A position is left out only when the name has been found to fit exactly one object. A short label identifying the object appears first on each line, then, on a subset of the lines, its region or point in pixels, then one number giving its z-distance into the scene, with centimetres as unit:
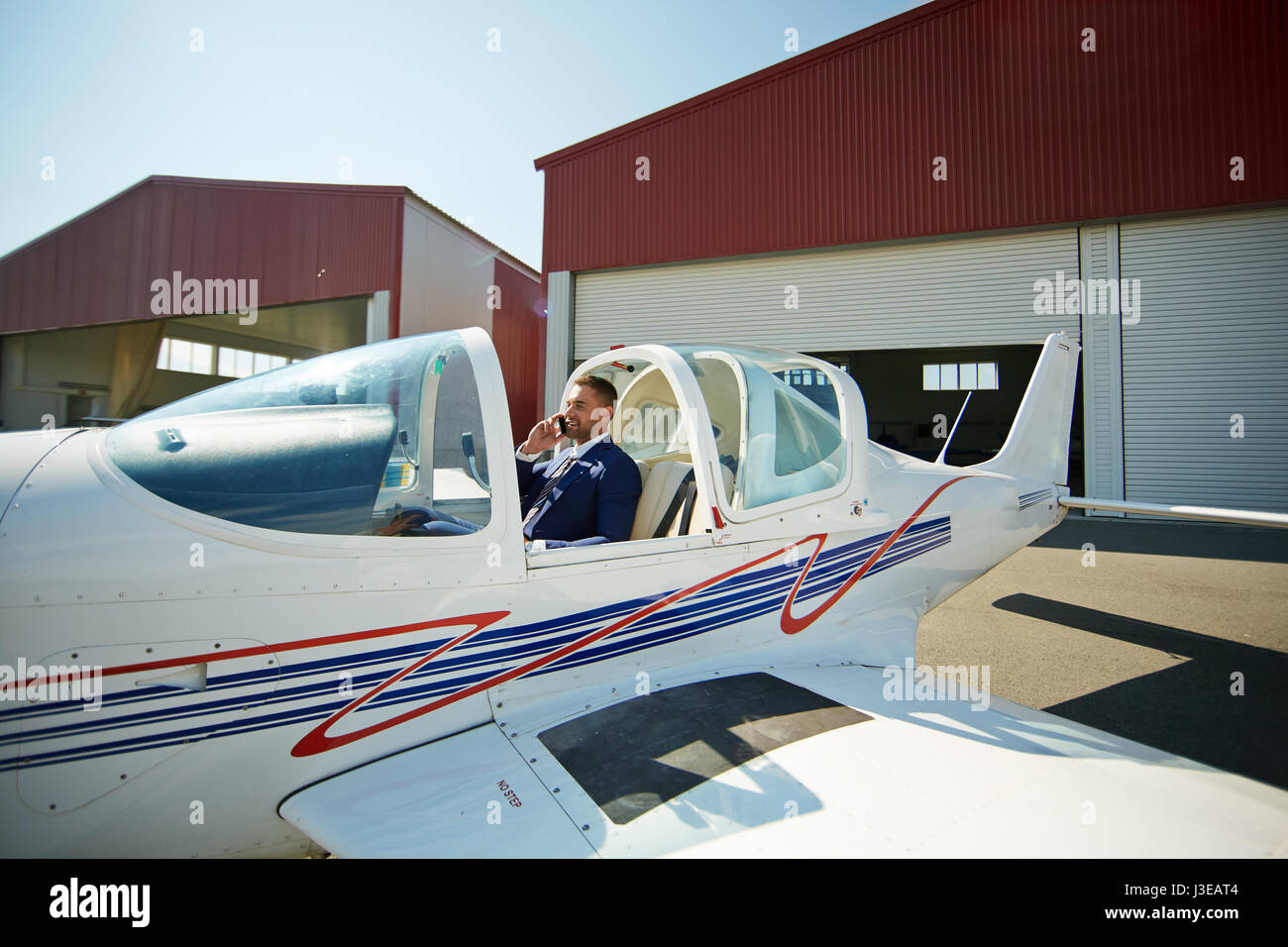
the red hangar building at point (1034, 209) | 866
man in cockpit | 232
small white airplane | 124
